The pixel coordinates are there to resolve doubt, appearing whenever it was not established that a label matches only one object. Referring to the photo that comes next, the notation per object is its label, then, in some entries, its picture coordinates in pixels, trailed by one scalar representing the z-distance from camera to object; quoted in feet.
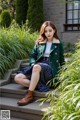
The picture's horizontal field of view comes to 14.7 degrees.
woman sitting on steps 16.05
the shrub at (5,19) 42.70
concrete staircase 15.12
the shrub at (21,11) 44.01
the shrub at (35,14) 40.86
